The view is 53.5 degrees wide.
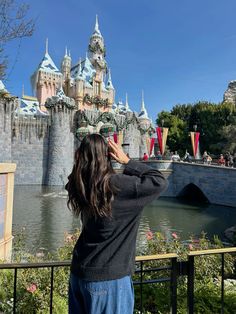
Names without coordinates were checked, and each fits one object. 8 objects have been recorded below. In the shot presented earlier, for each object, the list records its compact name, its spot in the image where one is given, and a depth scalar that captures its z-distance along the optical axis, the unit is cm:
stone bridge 1808
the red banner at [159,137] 2301
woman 127
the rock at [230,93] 4529
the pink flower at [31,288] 259
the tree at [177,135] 3670
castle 2545
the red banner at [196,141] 2224
